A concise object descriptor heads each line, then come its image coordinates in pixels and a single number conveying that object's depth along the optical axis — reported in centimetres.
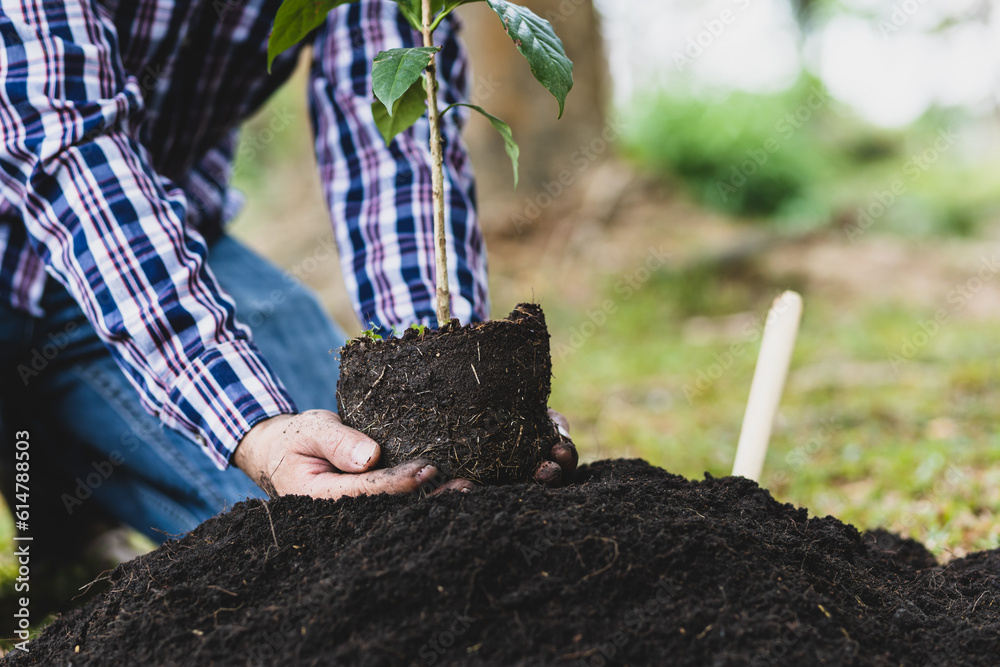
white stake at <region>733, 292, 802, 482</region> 135
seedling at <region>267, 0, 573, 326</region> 113
